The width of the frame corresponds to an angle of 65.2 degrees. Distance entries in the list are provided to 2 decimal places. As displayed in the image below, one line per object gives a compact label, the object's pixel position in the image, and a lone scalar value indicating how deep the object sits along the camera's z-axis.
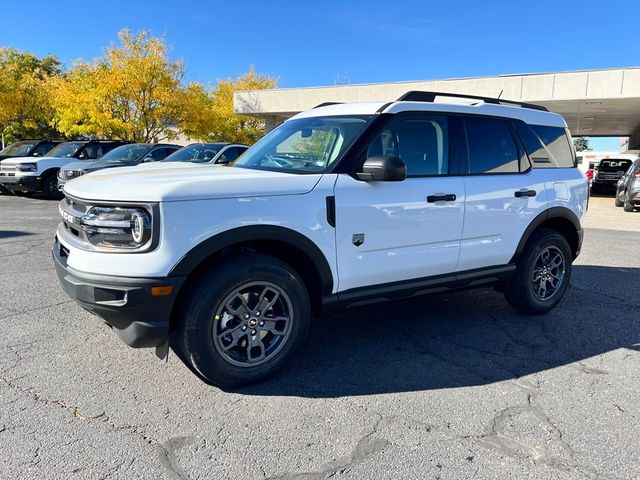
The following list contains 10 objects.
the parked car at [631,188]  15.07
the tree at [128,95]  23.59
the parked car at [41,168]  13.88
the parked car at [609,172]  24.28
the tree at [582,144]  115.19
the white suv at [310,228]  2.97
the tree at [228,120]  27.89
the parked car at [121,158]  12.91
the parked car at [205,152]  12.12
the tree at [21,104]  25.14
